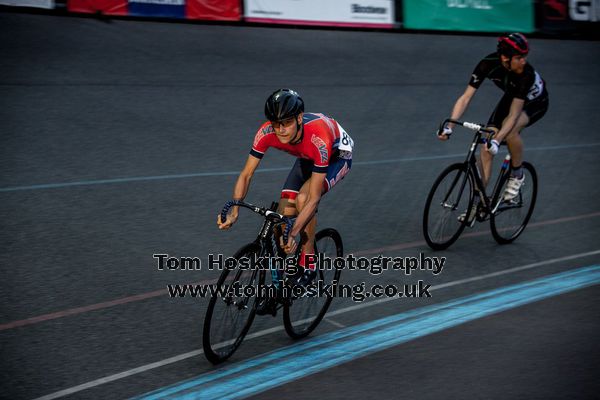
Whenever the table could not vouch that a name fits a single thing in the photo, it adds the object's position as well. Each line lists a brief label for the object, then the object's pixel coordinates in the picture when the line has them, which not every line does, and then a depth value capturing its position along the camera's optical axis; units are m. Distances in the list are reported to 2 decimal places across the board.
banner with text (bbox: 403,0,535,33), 37.94
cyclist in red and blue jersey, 8.41
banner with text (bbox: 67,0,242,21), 28.23
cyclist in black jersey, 12.80
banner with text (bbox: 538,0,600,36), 43.31
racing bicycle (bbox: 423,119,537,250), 13.03
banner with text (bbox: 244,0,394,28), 32.69
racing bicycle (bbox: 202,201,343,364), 8.16
